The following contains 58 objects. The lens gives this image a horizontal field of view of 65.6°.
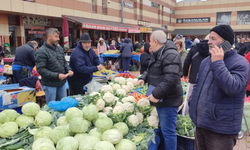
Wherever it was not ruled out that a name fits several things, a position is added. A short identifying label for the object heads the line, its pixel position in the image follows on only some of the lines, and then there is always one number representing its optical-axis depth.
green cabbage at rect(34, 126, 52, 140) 2.05
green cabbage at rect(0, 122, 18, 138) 2.19
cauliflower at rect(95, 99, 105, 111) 2.81
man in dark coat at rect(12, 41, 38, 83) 4.83
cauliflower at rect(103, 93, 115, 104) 3.05
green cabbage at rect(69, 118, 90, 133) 2.15
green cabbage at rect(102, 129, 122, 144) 2.03
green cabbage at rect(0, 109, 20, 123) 2.43
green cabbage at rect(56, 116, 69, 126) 2.44
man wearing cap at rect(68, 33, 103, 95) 3.90
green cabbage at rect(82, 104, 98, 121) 2.39
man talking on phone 1.64
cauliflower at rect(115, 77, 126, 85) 4.57
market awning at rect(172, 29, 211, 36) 32.69
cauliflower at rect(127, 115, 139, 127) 2.58
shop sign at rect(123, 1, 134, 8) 21.09
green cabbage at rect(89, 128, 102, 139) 2.16
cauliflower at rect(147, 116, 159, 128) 2.77
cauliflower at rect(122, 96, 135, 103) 3.21
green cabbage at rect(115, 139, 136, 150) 2.01
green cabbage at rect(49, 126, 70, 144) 2.02
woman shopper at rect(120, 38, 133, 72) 9.83
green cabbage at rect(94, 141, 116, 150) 1.84
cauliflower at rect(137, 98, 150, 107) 3.05
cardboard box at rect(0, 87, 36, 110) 3.84
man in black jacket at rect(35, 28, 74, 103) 3.39
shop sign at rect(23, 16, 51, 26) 13.44
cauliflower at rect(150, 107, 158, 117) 2.94
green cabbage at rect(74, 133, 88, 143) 2.05
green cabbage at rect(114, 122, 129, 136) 2.37
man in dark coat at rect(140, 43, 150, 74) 5.25
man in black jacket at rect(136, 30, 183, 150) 2.37
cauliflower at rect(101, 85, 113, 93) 3.62
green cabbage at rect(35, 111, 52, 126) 2.39
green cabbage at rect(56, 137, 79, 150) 1.86
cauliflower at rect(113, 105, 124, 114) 2.72
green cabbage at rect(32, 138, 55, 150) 1.81
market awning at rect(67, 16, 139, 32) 14.25
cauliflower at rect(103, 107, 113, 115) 2.82
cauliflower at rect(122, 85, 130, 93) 4.20
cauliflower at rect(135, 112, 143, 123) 2.81
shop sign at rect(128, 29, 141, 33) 19.89
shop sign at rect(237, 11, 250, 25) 30.40
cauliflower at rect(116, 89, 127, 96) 3.72
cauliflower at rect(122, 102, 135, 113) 2.83
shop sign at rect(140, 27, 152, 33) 23.00
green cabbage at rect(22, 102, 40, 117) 2.50
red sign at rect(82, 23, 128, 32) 14.10
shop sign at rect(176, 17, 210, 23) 33.72
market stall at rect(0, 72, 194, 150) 2.00
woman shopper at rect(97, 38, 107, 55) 12.32
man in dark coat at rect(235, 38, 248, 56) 10.00
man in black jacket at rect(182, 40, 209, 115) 3.42
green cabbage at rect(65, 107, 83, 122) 2.38
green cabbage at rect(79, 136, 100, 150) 1.89
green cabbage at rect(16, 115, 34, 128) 2.40
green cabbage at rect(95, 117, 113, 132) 2.29
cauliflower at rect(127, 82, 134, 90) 4.45
